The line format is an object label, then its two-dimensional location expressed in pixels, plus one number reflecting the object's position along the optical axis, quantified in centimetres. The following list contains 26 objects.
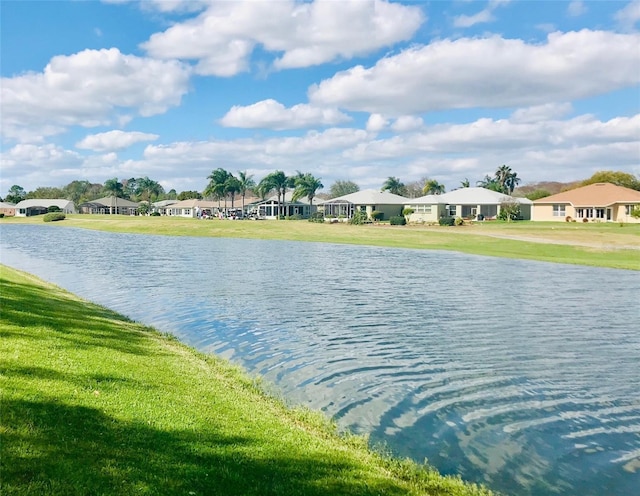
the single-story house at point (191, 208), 13112
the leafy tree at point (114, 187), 14688
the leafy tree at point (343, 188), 18012
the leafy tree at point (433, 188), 12325
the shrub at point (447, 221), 7894
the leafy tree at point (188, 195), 16374
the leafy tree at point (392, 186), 13225
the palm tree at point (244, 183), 12481
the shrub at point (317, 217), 9093
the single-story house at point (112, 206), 14325
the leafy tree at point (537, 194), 11078
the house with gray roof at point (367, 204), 9650
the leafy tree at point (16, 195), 16854
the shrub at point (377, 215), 9321
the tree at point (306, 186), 11100
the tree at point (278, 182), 11331
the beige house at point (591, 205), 7838
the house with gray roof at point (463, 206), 8919
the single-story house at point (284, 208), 11519
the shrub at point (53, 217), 10900
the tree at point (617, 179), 10600
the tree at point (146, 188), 17362
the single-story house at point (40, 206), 14362
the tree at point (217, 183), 12206
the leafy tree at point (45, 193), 17638
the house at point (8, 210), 14550
